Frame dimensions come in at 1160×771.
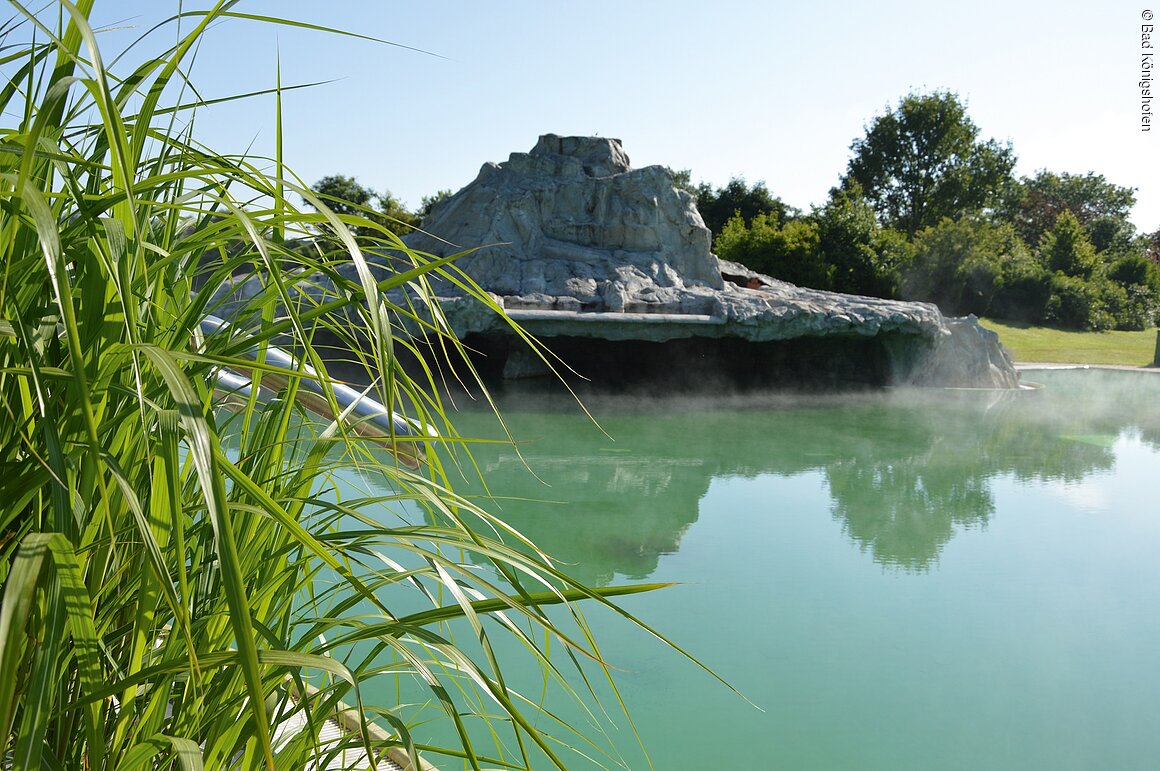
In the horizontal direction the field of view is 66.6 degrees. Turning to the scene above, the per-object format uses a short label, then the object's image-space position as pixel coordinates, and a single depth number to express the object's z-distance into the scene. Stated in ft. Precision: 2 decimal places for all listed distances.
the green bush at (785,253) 53.42
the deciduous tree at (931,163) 79.97
